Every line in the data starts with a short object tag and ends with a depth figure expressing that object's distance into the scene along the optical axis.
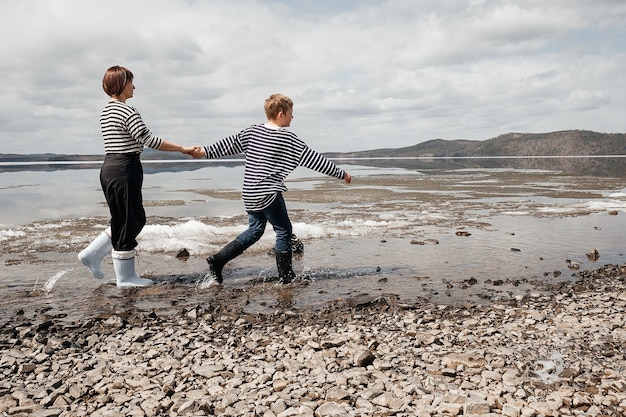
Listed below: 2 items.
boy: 7.23
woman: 6.84
